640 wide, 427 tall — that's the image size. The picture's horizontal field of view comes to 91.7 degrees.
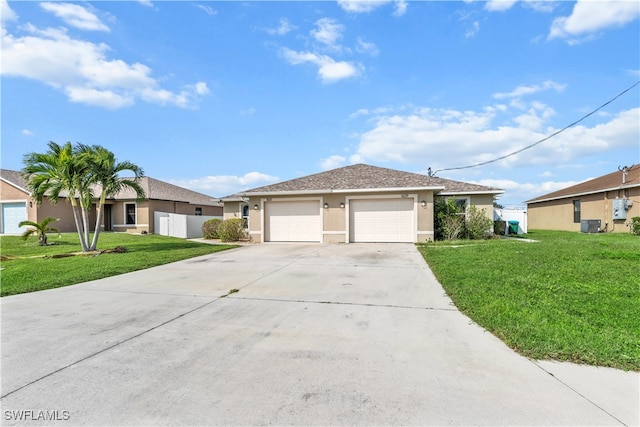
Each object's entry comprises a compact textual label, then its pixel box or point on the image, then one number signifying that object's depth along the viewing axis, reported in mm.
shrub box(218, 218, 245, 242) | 17484
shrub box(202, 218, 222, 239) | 19525
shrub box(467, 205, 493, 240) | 15477
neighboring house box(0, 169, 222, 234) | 20531
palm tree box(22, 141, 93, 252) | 11332
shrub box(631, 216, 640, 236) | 16189
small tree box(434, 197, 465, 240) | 15211
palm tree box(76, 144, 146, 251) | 11836
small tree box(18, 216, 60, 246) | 14451
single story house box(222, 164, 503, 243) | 14938
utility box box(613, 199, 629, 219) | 17703
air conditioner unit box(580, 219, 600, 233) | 18922
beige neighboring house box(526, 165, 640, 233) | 17672
